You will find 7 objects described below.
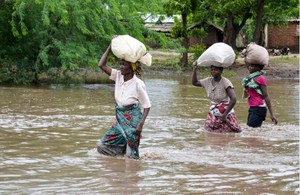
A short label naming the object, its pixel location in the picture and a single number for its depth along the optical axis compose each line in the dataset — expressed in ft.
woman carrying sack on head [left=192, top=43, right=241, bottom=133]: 31.09
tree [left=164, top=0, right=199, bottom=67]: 96.48
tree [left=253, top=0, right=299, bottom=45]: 94.53
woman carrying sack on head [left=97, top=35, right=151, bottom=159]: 24.47
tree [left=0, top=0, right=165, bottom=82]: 56.65
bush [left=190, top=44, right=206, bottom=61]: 100.48
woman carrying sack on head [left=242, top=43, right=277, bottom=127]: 32.65
